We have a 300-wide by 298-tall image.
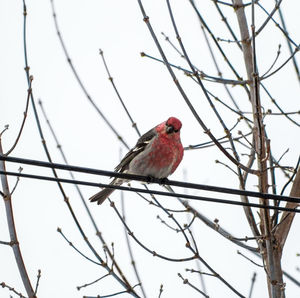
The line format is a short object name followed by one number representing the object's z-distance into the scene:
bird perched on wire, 13.93
